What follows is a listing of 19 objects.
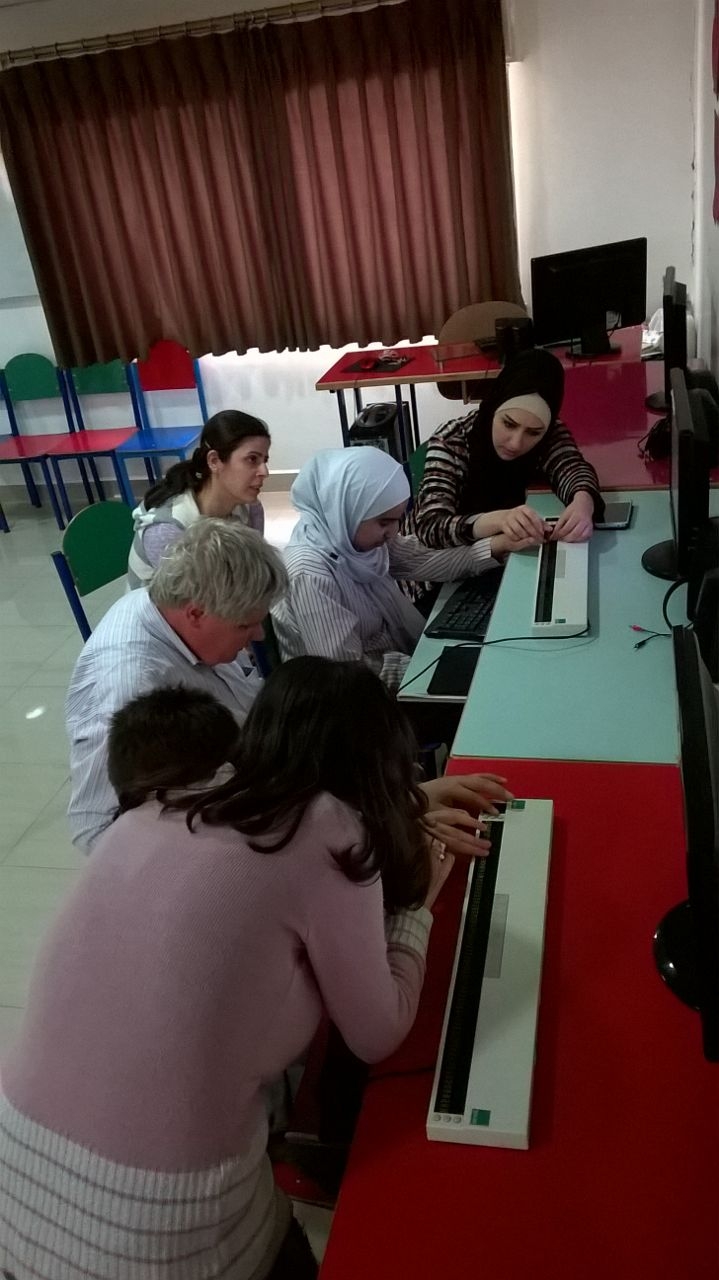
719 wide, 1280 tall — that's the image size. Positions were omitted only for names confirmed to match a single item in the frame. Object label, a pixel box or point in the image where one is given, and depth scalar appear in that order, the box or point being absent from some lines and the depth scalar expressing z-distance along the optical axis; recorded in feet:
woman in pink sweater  2.87
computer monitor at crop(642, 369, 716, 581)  4.98
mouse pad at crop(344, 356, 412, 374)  13.66
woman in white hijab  6.55
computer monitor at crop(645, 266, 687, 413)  7.45
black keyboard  6.60
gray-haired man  5.08
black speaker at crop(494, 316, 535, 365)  12.02
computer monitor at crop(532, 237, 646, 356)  10.57
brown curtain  13.03
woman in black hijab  7.38
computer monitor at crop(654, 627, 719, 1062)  2.56
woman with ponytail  8.25
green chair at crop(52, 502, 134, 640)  7.82
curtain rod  12.76
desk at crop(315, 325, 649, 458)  9.74
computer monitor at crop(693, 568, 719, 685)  4.71
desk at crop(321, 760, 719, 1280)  2.66
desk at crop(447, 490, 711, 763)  4.85
